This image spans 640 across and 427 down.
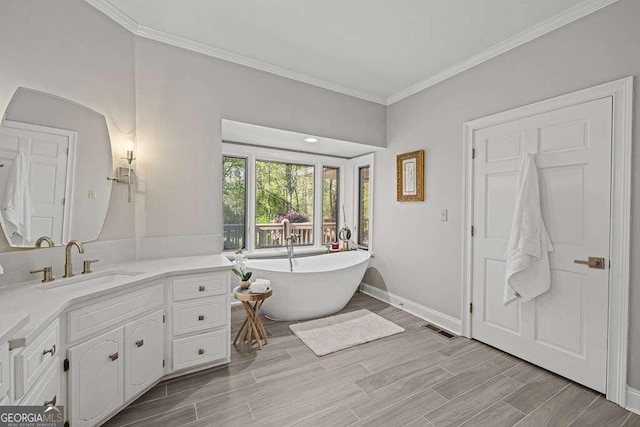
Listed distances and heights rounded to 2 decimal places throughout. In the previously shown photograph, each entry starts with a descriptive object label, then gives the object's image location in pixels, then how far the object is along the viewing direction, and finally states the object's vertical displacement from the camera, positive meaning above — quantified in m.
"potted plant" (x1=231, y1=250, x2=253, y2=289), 2.61 -0.58
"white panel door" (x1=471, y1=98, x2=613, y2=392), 1.97 -0.14
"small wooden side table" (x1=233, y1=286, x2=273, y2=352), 2.48 -1.06
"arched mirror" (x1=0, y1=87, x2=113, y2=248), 1.61 +0.26
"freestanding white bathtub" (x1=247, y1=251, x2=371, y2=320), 3.00 -0.90
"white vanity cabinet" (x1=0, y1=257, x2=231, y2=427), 1.14 -0.79
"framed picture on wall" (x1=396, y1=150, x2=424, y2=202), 3.34 +0.47
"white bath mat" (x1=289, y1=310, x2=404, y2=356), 2.63 -1.26
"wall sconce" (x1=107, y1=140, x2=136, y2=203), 2.30 +0.32
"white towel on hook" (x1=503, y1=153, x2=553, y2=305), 2.21 -0.25
